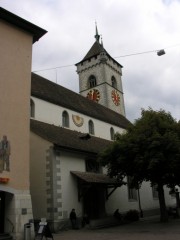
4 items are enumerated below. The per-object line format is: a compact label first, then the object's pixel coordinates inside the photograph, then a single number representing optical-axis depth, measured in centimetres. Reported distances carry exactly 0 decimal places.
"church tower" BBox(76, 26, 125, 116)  4828
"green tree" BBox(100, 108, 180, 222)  2012
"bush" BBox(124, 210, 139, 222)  2508
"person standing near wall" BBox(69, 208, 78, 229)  2038
